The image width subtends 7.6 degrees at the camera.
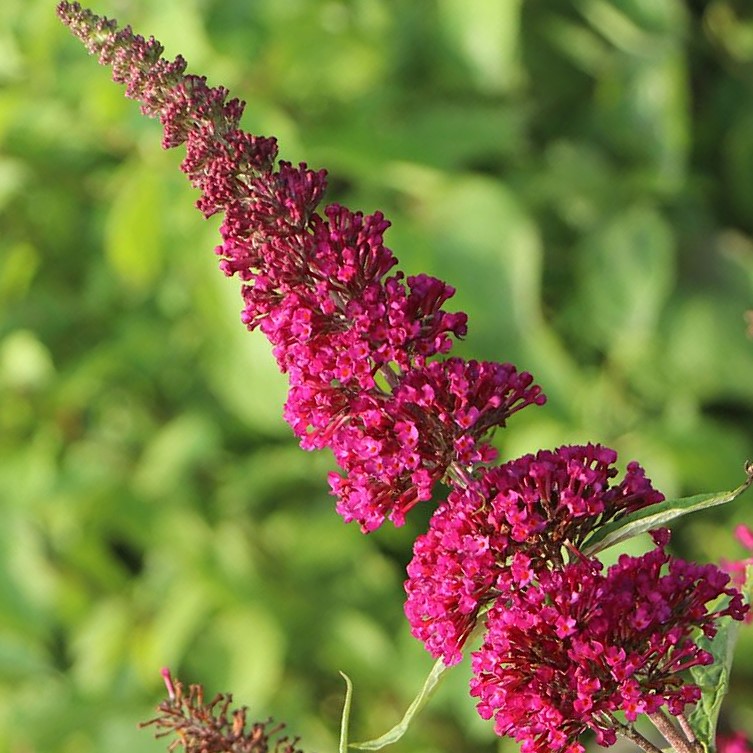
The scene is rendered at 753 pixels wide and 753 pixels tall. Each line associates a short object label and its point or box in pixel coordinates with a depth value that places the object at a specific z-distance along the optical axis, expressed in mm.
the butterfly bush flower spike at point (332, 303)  1239
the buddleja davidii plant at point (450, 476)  1227
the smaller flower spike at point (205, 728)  1230
